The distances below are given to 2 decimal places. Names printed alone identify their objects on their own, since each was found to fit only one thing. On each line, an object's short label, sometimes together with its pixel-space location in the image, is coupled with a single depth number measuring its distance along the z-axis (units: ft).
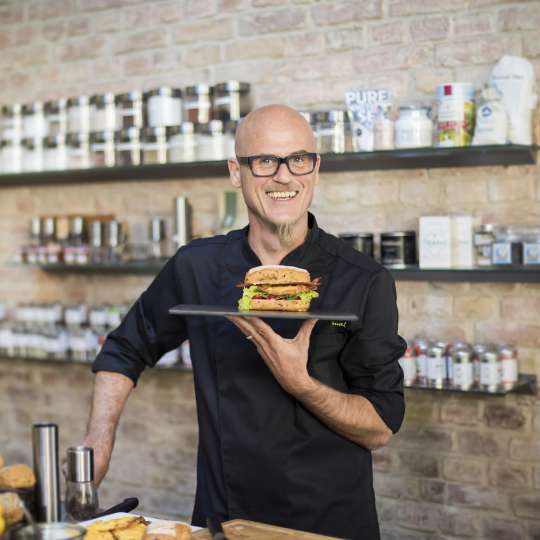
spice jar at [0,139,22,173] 14.34
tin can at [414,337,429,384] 10.95
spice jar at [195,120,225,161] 12.24
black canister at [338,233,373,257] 11.23
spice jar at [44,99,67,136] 13.94
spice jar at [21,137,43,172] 14.08
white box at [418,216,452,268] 10.72
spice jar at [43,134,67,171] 13.84
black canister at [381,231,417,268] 11.04
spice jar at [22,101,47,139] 14.21
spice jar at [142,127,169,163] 12.72
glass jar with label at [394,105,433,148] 10.75
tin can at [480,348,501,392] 10.53
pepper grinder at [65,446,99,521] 5.45
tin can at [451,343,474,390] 10.69
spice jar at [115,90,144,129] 13.14
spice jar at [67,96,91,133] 13.66
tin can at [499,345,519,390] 10.59
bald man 6.97
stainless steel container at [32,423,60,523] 5.08
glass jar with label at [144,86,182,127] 12.80
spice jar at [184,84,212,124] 12.59
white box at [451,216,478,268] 10.69
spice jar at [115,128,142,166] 12.98
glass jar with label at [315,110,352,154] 11.21
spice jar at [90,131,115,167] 13.26
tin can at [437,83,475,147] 10.43
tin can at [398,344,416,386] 10.96
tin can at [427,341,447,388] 10.84
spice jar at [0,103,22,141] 14.38
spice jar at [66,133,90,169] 13.58
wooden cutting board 5.82
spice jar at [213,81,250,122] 12.32
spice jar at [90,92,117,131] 13.38
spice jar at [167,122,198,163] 12.50
